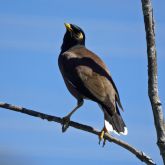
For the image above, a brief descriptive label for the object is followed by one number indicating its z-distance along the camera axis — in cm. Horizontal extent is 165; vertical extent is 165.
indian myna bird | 1057
